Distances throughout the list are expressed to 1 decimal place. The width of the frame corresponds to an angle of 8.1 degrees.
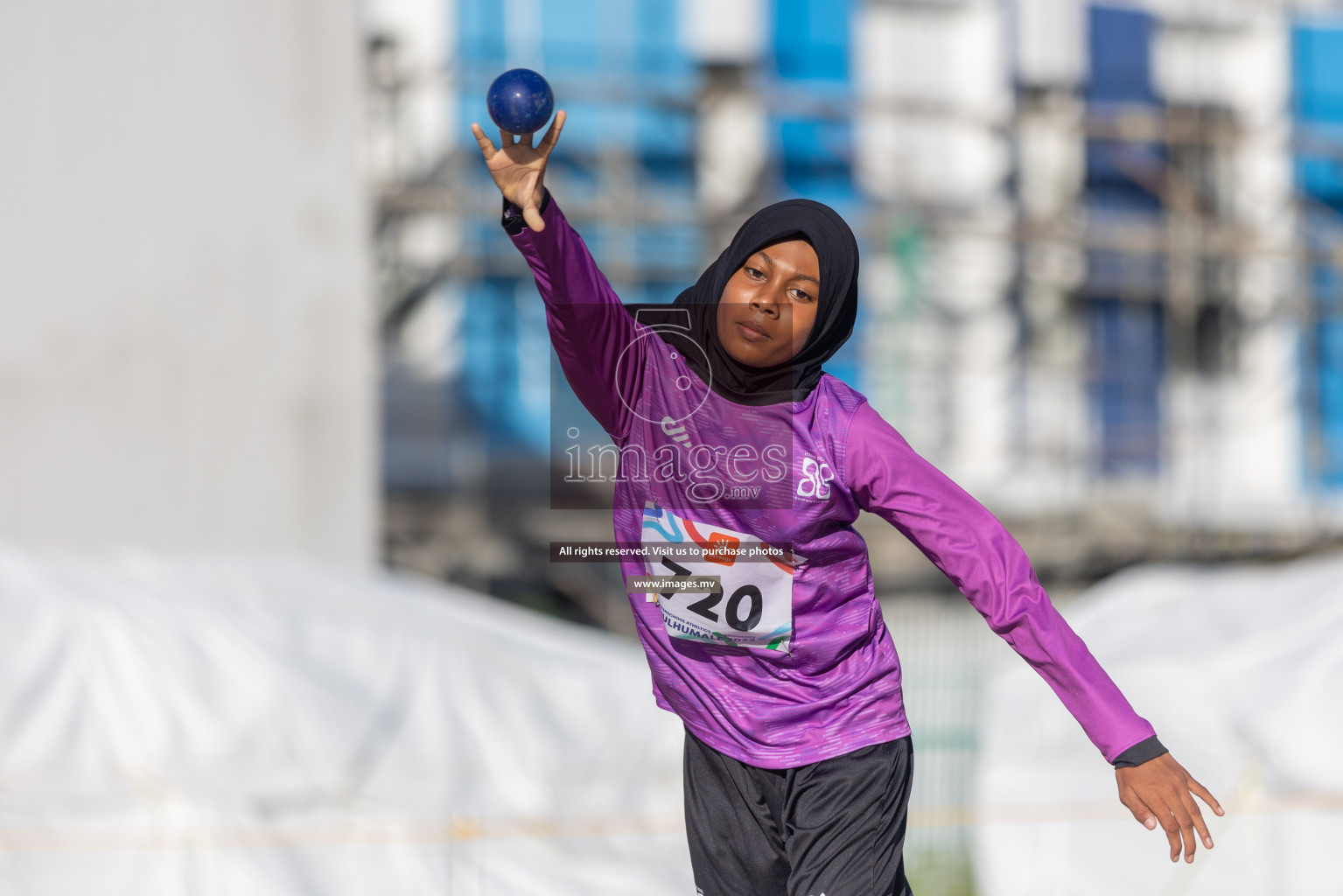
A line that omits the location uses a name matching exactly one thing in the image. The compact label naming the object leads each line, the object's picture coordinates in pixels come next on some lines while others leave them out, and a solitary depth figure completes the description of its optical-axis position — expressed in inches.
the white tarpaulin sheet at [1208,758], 710.5
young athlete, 515.3
